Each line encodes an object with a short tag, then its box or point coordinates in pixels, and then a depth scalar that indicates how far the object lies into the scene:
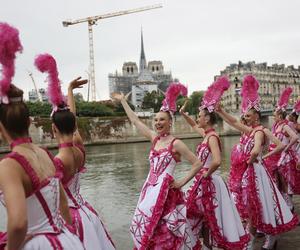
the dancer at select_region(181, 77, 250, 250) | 3.54
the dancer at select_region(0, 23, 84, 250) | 1.59
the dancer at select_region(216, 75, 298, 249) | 3.85
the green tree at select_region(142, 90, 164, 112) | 58.79
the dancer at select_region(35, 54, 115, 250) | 2.39
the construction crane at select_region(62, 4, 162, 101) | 60.39
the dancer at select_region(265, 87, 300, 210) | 5.30
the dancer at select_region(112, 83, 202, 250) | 3.16
